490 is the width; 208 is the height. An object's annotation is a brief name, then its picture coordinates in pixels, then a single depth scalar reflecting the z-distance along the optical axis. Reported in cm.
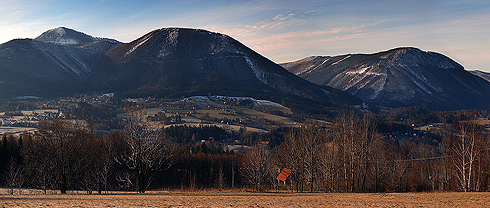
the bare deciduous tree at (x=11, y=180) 6438
